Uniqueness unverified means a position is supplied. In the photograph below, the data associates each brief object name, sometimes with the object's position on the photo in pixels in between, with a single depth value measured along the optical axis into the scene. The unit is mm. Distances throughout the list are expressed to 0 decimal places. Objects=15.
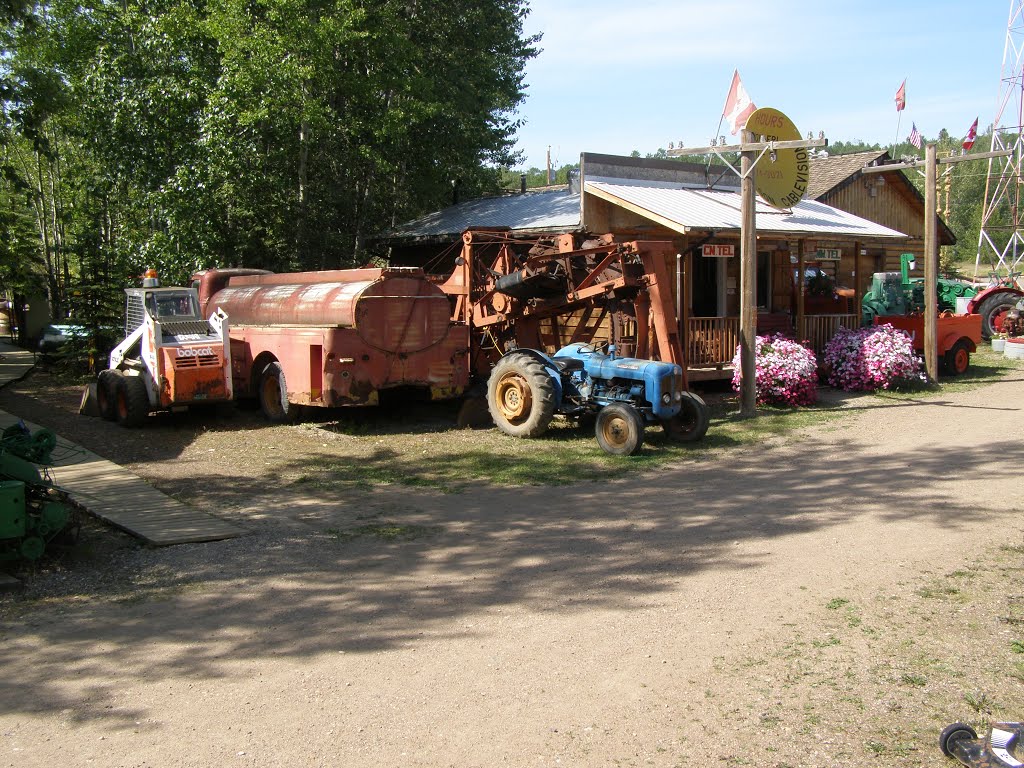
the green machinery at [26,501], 6484
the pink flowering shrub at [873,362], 16625
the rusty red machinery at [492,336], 12172
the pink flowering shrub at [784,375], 15000
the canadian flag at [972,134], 21359
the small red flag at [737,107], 14844
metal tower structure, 32156
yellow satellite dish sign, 17670
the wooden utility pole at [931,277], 17109
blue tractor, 11453
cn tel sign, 15539
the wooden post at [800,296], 17422
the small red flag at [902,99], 22719
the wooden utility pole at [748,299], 14102
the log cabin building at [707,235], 16047
